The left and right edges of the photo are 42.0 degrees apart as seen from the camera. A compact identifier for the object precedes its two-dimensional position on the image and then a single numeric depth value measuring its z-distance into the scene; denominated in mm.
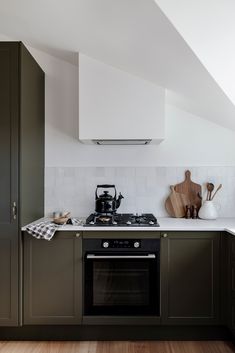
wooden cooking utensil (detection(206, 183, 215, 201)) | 2963
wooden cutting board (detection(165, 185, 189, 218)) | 2941
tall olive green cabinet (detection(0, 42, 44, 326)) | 2328
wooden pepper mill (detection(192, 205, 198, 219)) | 2879
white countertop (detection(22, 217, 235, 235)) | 2350
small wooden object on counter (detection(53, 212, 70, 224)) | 2482
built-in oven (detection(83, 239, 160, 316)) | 2361
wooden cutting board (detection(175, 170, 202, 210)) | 2965
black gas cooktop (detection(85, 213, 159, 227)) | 2434
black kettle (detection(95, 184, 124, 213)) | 2654
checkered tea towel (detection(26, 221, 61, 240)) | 2299
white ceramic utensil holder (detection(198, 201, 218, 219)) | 2785
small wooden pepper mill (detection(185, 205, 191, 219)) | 2895
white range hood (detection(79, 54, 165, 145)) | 2609
